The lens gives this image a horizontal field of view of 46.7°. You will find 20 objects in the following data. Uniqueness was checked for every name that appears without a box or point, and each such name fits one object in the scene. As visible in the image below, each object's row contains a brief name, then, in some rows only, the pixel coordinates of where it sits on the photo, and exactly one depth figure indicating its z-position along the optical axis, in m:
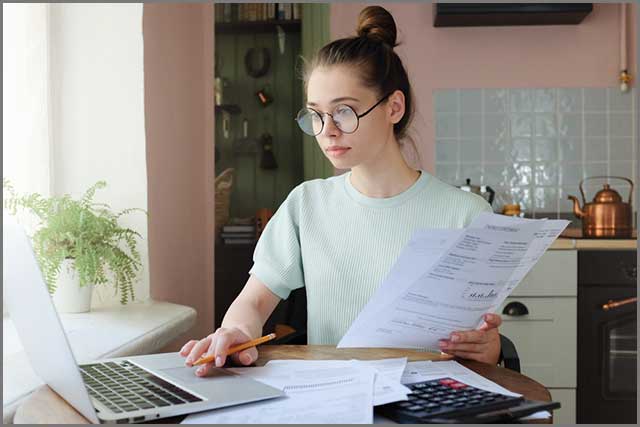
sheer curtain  2.16
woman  1.55
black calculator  0.83
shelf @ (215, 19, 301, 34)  4.47
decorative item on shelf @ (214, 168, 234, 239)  3.87
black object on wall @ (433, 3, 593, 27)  3.56
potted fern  2.00
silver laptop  0.84
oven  3.17
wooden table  0.91
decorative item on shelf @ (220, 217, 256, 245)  3.83
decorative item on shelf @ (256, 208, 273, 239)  3.90
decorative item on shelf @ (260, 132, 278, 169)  4.60
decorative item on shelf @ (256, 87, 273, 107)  4.57
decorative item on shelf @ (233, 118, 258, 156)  4.60
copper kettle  3.33
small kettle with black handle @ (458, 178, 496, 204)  3.62
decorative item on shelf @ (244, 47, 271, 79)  4.61
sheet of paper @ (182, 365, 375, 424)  0.84
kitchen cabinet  3.18
